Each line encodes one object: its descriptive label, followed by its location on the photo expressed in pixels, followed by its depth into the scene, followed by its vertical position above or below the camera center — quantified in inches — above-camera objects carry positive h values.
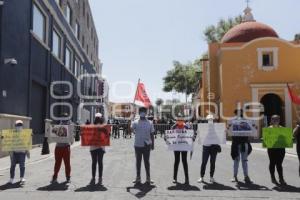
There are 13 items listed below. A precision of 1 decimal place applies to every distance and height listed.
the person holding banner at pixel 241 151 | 456.4 -19.3
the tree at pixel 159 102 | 5310.0 +360.7
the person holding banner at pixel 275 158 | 450.4 -26.3
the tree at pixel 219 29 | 2581.2 +598.1
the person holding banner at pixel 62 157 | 455.5 -24.5
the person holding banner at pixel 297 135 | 446.6 -3.2
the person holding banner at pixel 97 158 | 441.7 -25.2
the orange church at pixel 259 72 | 1418.1 +189.5
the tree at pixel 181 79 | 2939.5 +358.3
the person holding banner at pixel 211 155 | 459.3 -23.5
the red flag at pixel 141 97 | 706.2 +56.0
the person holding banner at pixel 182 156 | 445.4 -23.7
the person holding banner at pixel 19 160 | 447.2 -27.3
